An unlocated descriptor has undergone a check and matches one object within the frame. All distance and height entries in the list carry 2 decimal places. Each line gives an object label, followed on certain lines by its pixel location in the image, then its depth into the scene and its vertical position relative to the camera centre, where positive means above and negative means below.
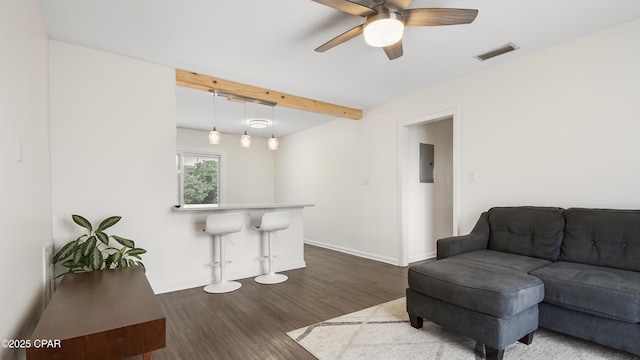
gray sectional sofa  1.88 -0.72
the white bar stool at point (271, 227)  3.76 -0.59
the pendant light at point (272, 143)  4.39 +0.56
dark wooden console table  1.37 -0.72
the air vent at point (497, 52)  2.93 +1.28
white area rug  2.03 -1.20
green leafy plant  2.56 -0.61
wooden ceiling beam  3.47 +1.16
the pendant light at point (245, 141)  4.31 +0.58
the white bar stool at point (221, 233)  3.40 -0.59
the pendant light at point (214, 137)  3.98 +0.60
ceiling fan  1.90 +1.08
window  6.49 +0.09
